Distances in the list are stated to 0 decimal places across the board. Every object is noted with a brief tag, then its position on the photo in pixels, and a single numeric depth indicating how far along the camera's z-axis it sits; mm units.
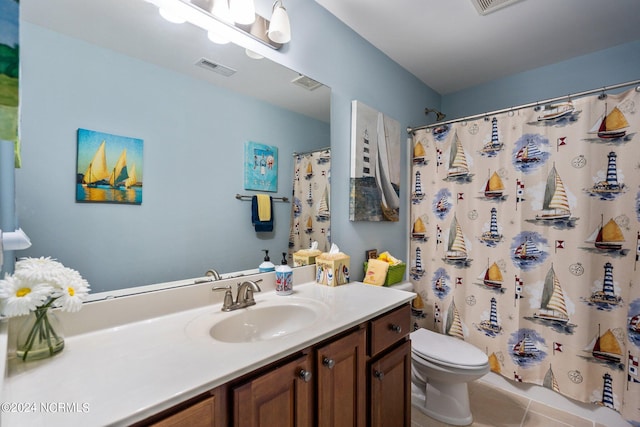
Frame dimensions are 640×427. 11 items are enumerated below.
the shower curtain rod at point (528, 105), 1523
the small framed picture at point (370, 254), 1916
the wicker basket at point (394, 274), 1785
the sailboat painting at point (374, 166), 1796
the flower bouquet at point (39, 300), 676
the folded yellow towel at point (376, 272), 1745
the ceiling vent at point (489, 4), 1573
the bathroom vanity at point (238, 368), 601
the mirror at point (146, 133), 858
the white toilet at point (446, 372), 1574
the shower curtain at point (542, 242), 1576
